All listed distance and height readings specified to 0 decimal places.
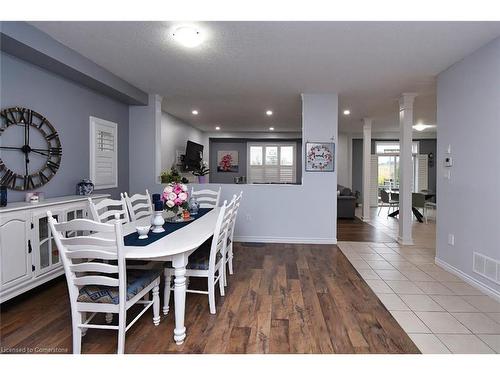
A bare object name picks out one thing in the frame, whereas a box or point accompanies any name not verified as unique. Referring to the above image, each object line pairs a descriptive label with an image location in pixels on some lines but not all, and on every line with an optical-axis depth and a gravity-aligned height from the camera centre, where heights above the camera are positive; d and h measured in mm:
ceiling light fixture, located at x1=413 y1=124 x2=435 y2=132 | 7495 +1510
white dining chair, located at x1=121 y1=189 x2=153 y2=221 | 3162 -324
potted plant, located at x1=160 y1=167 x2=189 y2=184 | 4541 +62
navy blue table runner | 1983 -418
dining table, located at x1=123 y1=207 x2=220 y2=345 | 1771 -444
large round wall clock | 2658 +330
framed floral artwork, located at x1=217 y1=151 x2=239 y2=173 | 9445 +670
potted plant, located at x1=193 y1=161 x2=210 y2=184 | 7048 +286
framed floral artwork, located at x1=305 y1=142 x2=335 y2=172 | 4582 +428
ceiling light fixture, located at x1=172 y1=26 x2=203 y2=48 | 2531 +1361
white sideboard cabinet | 2289 -573
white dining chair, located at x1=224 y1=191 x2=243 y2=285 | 3037 -701
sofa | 6883 -532
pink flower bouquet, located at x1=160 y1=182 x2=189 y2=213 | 2574 -132
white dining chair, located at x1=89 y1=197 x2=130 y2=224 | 2471 -278
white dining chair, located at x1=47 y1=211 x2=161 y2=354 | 1646 -601
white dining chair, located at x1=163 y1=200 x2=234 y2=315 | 2234 -676
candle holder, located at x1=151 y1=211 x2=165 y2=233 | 2305 -340
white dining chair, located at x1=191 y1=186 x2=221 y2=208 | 3956 -284
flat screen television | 7133 +645
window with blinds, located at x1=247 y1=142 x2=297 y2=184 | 9352 +669
